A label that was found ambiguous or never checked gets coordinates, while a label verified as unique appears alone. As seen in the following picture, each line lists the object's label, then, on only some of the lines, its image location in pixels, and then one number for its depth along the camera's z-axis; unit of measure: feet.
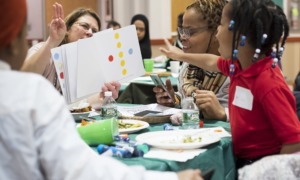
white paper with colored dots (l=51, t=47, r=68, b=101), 6.67
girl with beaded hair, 5.13
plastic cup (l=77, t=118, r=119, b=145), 5.37
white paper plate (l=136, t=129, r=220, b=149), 5.19
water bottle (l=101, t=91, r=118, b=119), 6.87
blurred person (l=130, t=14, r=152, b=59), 21.29
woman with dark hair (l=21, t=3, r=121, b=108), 7.26
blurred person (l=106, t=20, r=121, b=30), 20.94
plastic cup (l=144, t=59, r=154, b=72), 14.89
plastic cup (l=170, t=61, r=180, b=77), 14.55
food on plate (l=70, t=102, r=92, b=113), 7.39
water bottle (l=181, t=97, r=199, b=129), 6.28
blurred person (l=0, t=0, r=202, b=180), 2.85
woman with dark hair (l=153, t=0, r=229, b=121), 7.64
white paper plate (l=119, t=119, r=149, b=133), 6.03
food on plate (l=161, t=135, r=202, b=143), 5.47
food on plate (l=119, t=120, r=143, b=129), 6.27
